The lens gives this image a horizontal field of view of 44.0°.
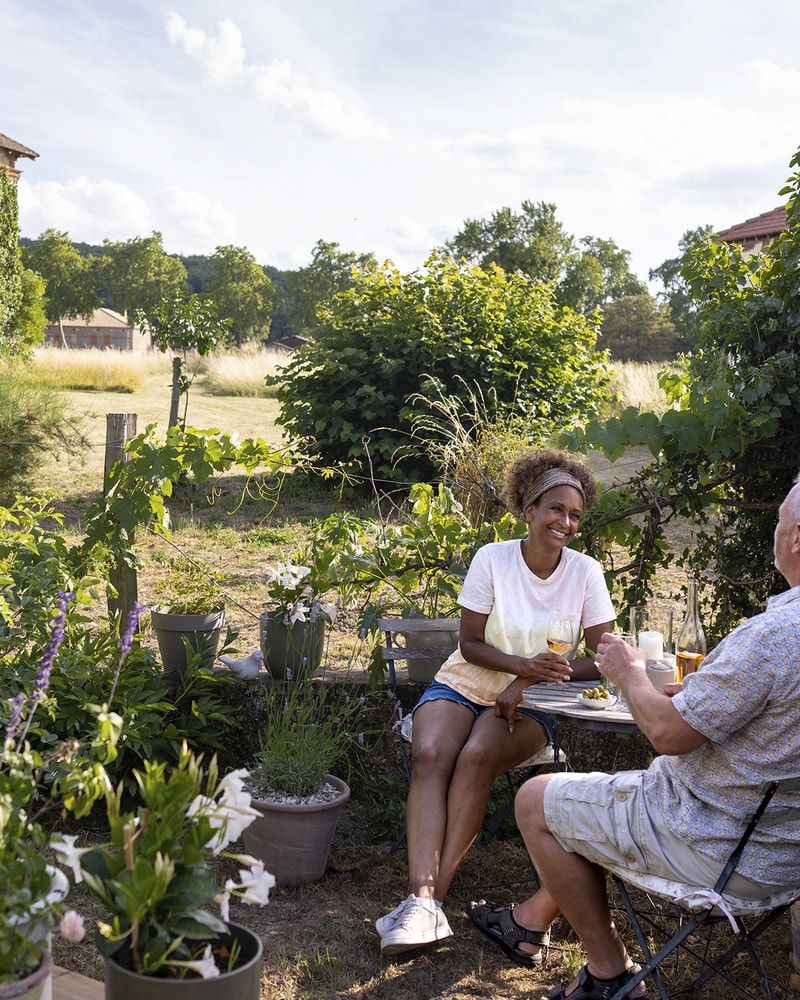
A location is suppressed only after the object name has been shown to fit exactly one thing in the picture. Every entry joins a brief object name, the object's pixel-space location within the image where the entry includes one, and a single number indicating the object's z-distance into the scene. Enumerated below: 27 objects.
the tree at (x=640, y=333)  42.94
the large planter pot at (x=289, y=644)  3.74
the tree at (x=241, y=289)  67.44
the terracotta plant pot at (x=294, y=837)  3.04
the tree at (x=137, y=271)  73.38
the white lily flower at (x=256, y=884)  1.31
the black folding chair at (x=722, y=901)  1.99
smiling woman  2.84
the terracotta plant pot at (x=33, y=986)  1.11
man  1.86
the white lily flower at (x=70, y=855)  1.23
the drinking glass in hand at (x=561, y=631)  3.00
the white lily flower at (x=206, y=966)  1.18
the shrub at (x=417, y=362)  9.21
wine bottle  2.64
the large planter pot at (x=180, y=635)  3.75
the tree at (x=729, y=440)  3.81
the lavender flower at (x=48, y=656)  1.42
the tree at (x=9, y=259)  18.67
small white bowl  2.59
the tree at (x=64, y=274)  64.50
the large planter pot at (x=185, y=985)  1.17
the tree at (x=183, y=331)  9.45
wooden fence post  3.92
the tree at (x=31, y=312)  20.89
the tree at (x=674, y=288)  55.42
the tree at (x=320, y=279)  54.72
